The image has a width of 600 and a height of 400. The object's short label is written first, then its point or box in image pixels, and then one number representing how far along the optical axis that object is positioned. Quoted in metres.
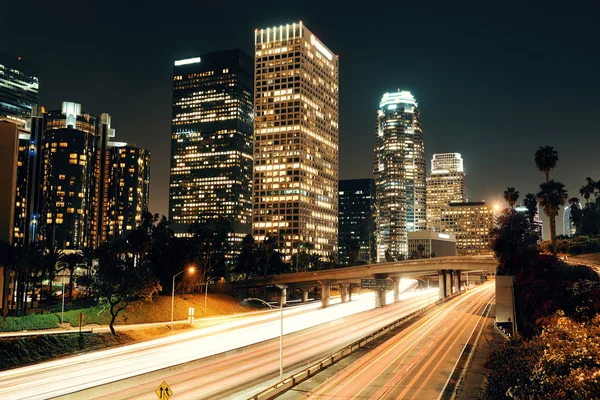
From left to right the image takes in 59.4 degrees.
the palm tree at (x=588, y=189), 174.86
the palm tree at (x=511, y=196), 164.25
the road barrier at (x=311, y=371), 40.50
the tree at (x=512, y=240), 98.81
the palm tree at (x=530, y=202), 170.25
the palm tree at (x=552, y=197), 121.00
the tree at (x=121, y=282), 78.50
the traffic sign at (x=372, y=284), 112.94
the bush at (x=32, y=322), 71.69
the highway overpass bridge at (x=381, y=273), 127.06
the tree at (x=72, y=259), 110.51
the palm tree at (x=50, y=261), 110.31
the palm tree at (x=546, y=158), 119.06
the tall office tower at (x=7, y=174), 117.50
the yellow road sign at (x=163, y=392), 29.45
